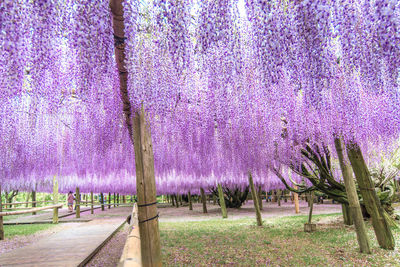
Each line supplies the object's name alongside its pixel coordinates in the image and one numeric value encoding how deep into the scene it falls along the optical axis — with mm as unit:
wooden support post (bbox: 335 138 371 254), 4336
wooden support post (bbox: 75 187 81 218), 11875
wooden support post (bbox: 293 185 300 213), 12312
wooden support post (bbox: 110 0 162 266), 2943
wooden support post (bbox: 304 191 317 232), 6625
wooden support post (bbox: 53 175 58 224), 12128
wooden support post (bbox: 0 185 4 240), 6788
